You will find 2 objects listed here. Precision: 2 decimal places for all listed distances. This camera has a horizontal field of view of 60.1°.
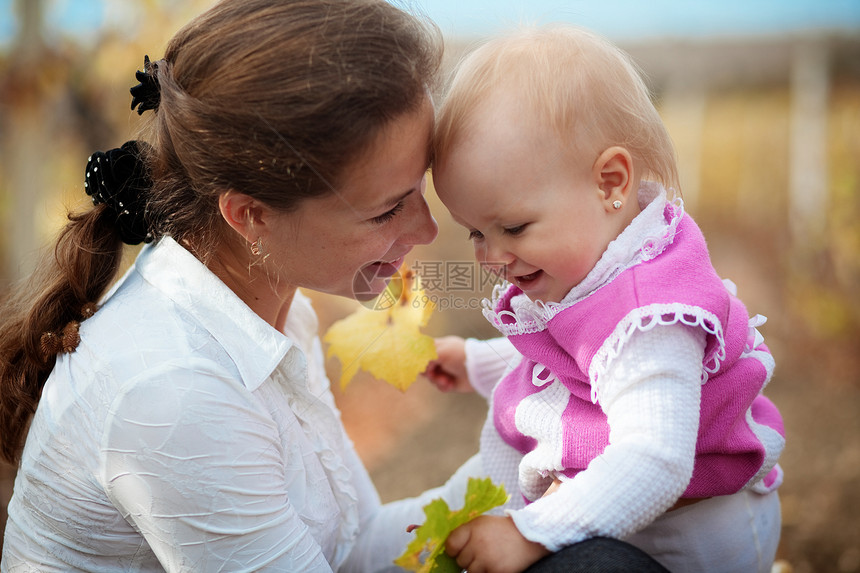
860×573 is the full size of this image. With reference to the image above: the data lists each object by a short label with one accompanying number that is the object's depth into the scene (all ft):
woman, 3.55
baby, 3.21
